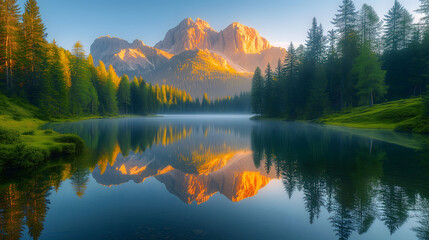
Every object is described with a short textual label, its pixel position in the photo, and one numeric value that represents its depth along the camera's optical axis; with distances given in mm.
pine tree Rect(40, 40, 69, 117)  50688
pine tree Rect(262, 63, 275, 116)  84500
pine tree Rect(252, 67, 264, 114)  93625
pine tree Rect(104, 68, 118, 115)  88312
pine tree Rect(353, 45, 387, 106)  56000
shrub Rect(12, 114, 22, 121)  36331
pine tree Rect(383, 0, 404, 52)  71750
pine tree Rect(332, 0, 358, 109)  65675
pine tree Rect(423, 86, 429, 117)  33375
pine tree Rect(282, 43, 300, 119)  75119
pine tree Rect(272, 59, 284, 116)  81944
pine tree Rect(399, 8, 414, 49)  71688
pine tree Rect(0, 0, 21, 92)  49656
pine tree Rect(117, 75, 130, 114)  104250
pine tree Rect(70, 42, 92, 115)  69044
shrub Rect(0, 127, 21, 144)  13830
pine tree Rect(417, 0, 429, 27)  63262
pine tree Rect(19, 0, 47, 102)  53250
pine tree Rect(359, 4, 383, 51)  74475
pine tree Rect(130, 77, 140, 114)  115125
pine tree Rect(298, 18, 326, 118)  64562
